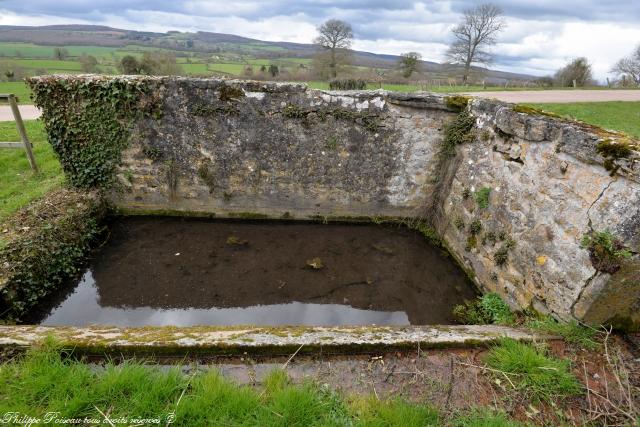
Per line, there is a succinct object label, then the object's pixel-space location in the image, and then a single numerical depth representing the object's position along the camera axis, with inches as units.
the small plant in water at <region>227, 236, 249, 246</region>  236.2
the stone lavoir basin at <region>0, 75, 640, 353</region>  137.5
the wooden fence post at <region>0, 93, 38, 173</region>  283.4
